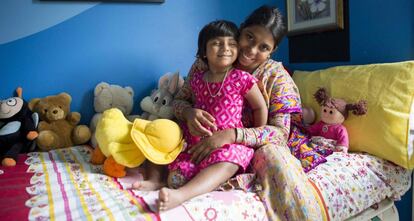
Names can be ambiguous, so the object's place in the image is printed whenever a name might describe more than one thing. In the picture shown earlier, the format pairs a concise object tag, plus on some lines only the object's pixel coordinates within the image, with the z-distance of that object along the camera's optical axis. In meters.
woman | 1.07
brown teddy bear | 1.62
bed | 0.95
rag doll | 1.40
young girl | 1.16
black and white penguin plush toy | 1.48
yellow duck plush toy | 1.23
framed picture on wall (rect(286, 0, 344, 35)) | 1.82
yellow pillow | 1.30
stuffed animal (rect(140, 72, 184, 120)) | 1.67
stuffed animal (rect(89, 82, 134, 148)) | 1.74
